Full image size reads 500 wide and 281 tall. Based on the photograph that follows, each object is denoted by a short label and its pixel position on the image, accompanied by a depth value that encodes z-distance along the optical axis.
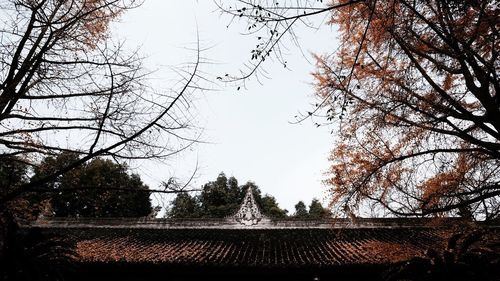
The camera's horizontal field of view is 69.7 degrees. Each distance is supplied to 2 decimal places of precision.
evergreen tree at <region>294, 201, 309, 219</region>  44.12
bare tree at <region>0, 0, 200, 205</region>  4.34
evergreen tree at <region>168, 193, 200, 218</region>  34.50
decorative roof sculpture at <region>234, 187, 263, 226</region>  12.47
